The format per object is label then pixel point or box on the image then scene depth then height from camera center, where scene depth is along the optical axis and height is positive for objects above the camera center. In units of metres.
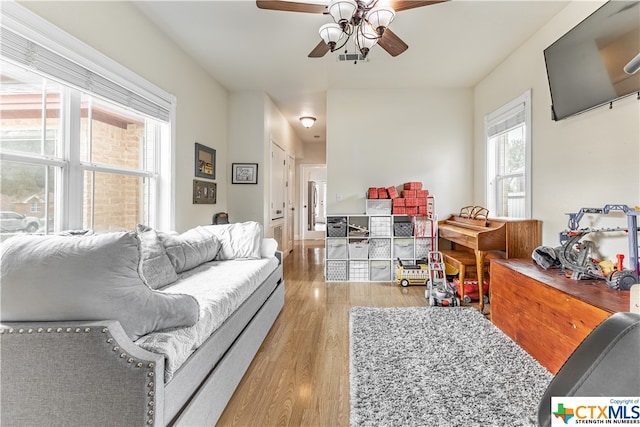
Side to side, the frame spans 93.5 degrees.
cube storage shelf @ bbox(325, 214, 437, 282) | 4.25 -0.46
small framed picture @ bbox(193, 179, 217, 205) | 3.72 +0.27
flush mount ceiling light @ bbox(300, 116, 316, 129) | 5.73 +1.79
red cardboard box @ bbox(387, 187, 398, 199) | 4.24 +0.31
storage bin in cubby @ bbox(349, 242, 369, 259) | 4.30 -0.52
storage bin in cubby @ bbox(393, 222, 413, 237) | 4.23 -0.21
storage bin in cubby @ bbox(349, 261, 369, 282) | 4.32 -0.82
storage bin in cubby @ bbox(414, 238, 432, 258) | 4.25 -0.45
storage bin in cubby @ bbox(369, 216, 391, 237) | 4.25 -0.18
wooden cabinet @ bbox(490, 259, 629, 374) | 1.68 -0.59
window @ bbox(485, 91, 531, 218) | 3.17 +0.68
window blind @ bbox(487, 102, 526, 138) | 3.28 +1.13
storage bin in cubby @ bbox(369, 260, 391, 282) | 4.31 -0.83
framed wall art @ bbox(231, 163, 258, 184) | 4.61 +0.61
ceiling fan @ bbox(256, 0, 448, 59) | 1.96 +1.38
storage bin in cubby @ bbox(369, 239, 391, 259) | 4.30 -0.49
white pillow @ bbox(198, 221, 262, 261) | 3.01 -0.27
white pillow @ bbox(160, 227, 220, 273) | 2.38 -0.31
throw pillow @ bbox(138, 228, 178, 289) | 1.96 -0.35
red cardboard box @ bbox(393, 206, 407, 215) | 4.18 +0.06
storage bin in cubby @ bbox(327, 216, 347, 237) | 4.30 -0.21
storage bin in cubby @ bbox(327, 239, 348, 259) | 4.33 -0.54
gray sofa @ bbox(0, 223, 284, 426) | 1.00 -0.46
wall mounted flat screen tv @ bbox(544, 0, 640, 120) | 1.93 +1.14
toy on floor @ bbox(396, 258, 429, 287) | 3.98 -0.81
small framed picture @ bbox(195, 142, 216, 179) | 3.73 +0.67
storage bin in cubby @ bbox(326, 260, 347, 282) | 4.33 -0.81
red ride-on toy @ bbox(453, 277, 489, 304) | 3.34 -0.84
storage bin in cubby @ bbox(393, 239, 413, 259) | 4.28 -0.48
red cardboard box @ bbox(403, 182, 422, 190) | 4.18 +0.40
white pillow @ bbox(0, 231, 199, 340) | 1.01 -0.24
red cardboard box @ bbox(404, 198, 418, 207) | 4.16 +0.17
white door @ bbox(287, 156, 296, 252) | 6.71 +0.30
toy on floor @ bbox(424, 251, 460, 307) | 3.19 -0.84
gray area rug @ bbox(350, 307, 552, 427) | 1.53 -1.00
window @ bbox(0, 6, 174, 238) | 1.75 +0.53
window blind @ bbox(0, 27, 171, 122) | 1.64 +0.92
